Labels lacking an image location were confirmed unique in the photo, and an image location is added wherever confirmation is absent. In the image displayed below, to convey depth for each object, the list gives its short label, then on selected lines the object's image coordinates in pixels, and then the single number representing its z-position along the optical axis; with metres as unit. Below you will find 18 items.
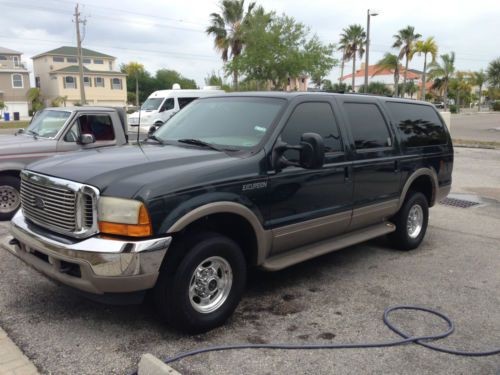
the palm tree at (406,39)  56.84
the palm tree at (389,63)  55.75
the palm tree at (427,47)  49.29
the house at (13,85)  58.88
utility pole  33.97
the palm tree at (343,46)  65.00
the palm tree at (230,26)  40.75
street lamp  24.69
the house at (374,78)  107.64
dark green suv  3.26
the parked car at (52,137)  7.02
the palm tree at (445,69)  67.75
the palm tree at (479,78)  83.66
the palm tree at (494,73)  69.06
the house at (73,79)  61.91
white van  20.62
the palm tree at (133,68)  90.75
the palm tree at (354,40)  63.38
